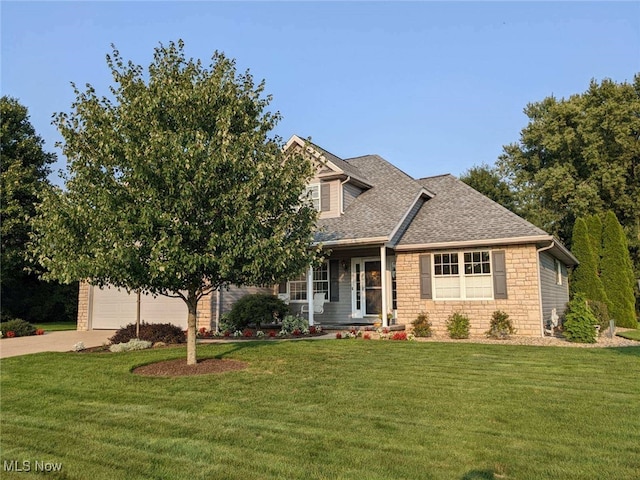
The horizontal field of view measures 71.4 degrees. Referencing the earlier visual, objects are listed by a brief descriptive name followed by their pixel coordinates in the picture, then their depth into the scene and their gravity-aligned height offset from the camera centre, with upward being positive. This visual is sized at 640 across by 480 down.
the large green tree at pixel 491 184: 30.66 +7.49
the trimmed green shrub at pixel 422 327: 12.93 -1.00
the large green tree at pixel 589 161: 25.78 +7.78
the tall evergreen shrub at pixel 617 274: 20.31 +0.79
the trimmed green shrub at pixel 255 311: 14.26 -0.55
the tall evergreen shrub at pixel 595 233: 21.62 +2.83
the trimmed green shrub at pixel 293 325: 13.76 -0.97
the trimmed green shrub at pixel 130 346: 10.56 -1.23
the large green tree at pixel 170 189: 6.84 +1.72
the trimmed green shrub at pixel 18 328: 15.08 -1.10
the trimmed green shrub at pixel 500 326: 12.33 -0.96
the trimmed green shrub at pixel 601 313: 15.07 -0.75
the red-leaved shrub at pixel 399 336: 12.06 -1.17
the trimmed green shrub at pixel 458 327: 12.47 -0.98
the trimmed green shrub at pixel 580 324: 11.52 -0.86
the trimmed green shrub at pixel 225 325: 14.33 -1.00
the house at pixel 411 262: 12.73 +0.95
